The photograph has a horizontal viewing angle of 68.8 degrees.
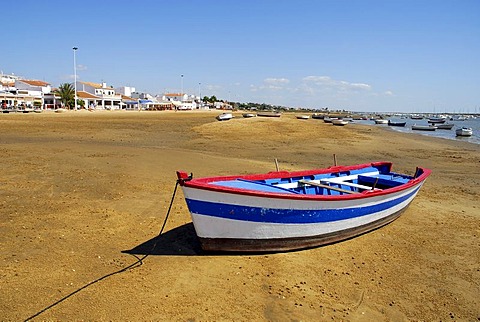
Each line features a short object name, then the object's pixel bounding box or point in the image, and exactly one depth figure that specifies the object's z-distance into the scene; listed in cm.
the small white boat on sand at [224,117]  4722
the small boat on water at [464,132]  4147
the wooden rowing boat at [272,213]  568
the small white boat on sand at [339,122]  5206
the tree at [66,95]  6856
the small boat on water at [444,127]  5590
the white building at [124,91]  11563
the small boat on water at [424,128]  5168
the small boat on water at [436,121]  8342
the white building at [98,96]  7906
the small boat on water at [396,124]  6556
